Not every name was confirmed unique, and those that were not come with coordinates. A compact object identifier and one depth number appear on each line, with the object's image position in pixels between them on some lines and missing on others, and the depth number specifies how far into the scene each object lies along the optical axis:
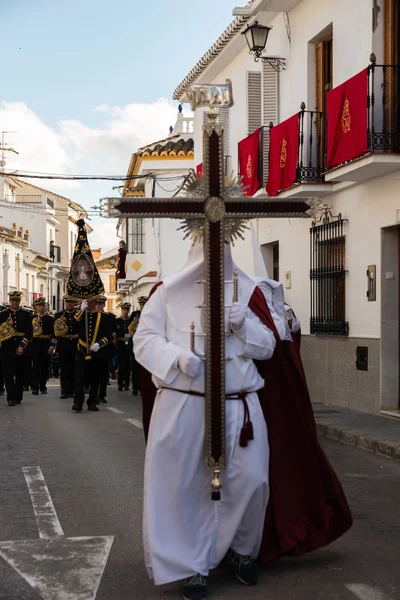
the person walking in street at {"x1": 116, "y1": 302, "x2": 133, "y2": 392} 21.41
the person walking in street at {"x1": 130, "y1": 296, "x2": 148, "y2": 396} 20.27
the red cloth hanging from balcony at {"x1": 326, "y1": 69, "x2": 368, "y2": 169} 13.97
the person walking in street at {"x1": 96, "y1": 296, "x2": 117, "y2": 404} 16.36
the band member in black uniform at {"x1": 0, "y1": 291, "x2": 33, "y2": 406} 17.56
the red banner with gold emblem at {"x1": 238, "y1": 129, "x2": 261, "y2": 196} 19.41
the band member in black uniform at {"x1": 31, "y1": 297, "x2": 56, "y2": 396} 20.56
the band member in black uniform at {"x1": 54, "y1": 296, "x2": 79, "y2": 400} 19.14
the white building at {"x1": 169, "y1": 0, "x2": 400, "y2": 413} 14.40
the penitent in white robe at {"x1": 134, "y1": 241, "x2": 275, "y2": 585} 5.18
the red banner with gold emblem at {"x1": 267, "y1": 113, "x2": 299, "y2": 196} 16.98
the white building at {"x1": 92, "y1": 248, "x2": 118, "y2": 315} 86.42
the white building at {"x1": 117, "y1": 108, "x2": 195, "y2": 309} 36.53
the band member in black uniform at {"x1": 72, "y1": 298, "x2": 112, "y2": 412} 15.64
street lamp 18.34
